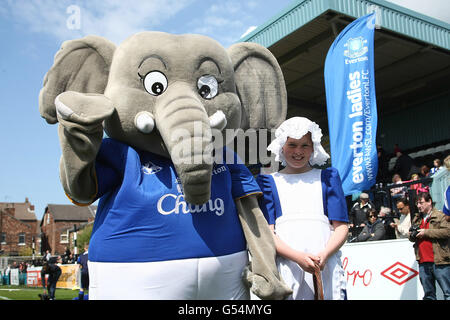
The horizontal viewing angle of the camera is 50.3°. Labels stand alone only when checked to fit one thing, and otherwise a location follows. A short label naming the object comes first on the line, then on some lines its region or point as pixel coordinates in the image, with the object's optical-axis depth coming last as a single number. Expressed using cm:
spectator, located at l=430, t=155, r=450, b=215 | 909
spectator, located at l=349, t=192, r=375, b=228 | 838
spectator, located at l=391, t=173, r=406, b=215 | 917
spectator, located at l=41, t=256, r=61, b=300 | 1373
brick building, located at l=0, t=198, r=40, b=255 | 5806
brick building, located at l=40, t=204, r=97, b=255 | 5500
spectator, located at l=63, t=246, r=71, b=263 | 2575
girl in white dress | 296
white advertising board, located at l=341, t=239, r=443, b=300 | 627
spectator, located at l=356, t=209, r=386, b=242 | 755
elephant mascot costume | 275
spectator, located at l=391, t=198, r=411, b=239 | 755
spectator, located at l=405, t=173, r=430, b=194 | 867
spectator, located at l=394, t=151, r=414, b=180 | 1301
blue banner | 875
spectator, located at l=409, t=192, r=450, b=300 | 557
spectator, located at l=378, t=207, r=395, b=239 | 797
